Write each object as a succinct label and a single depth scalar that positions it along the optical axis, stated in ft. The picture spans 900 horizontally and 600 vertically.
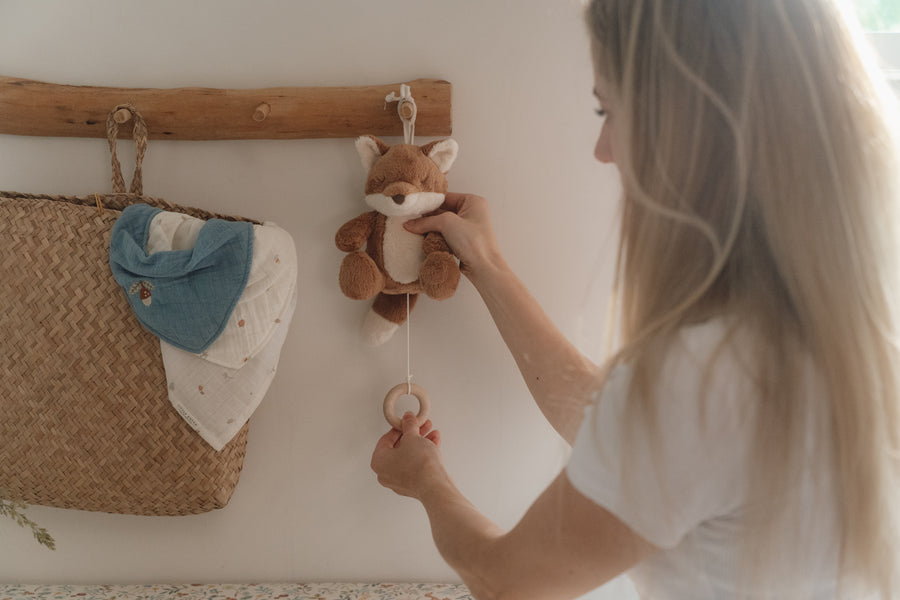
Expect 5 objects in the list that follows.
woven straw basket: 3.12
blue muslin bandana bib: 3.00
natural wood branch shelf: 3.29
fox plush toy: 3.02
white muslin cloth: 3.06
